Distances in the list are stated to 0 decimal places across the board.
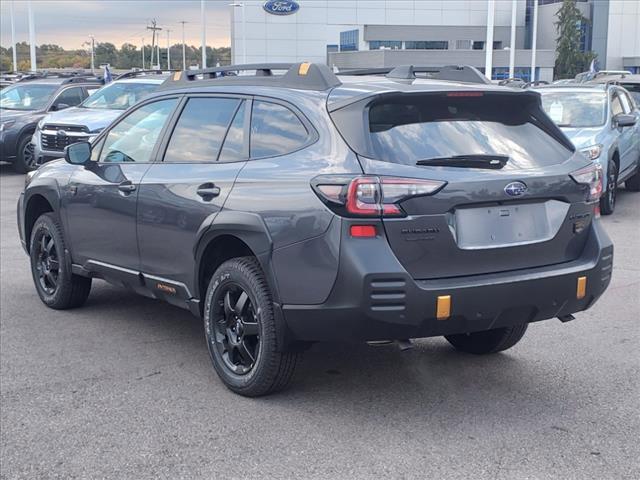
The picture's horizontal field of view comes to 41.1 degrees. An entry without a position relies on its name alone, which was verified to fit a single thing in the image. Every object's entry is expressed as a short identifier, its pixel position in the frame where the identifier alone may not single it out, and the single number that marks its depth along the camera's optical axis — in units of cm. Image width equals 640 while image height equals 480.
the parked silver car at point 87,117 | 1535
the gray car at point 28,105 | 1739
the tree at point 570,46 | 6003
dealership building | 6494
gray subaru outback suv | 416
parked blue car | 1148
